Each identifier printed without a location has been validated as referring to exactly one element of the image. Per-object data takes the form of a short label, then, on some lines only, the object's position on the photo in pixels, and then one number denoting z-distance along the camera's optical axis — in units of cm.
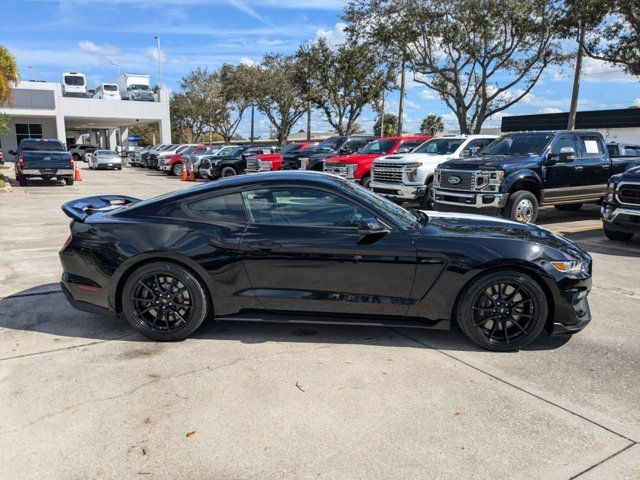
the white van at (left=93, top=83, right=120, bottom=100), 4441
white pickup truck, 1237
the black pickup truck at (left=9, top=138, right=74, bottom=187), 1970
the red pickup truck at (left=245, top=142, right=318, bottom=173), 2094
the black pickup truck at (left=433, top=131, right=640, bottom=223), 994
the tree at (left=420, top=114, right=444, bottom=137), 6362
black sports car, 413
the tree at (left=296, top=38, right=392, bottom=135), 3133
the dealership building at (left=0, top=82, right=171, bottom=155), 4031
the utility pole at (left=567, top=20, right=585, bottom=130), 1839
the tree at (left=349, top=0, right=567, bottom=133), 2033
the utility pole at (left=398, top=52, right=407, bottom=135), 2615
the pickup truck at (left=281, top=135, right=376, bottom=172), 1775
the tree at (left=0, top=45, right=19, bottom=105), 1846
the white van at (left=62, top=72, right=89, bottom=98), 4338
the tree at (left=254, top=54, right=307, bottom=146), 4138
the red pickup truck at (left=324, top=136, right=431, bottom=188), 1470
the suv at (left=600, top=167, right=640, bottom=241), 821
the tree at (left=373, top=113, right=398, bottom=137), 6184
